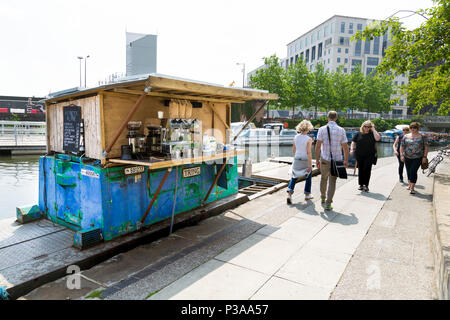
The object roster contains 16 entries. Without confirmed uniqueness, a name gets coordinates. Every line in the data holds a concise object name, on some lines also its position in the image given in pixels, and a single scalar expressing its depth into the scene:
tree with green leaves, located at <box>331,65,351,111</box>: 49.81
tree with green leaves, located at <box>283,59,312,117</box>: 45.20
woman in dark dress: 7.79
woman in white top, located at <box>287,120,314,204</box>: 6.67
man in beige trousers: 6.20
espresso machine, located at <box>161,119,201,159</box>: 4.93
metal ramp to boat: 8.64
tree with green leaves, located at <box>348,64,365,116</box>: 50.53
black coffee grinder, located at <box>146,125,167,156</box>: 5.08
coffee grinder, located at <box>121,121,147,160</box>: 4.75
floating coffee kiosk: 4.69
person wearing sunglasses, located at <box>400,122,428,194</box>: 7.52
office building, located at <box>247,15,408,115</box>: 73.94
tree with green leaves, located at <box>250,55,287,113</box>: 44.72
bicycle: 10.82
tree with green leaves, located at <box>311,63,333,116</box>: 47.44
